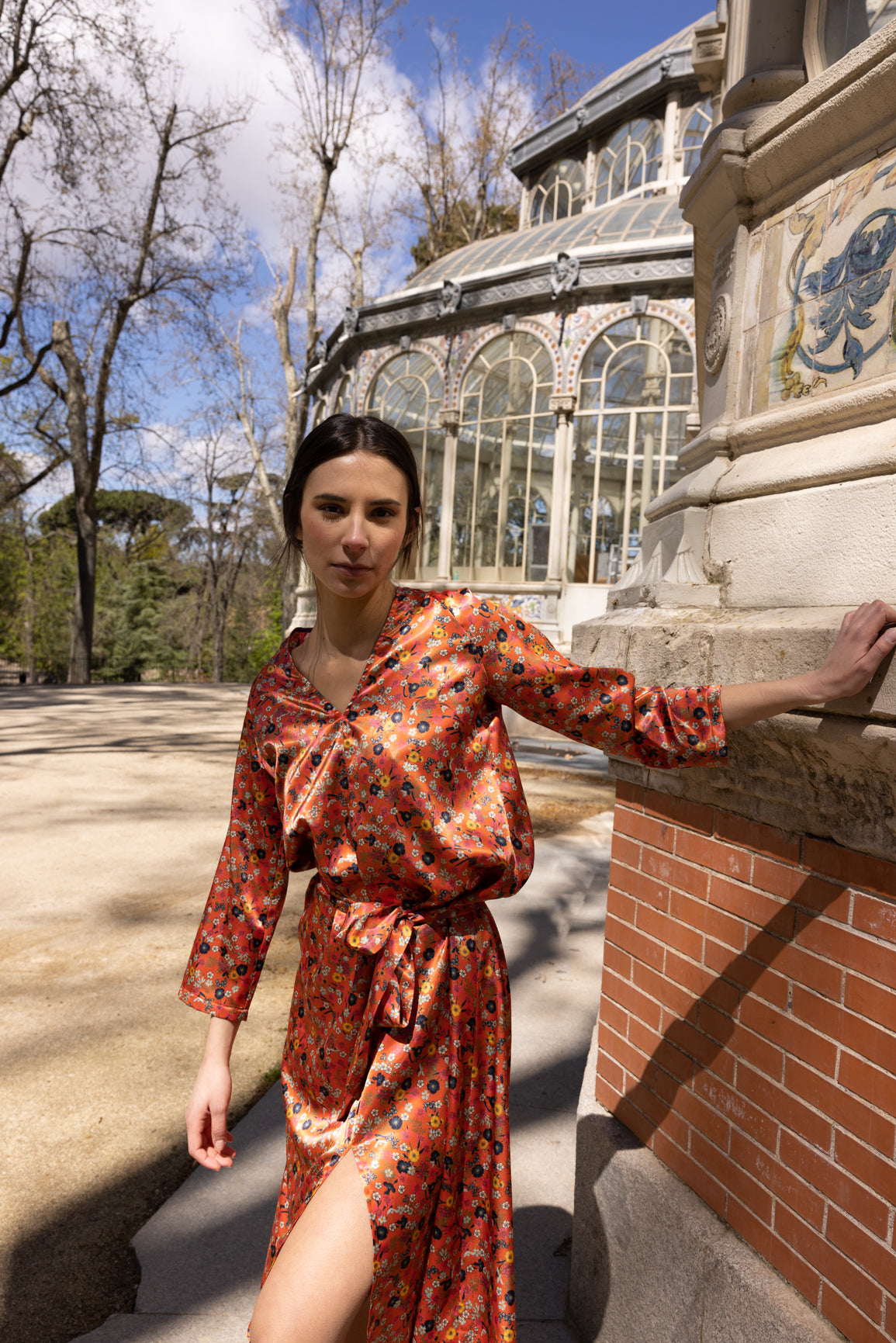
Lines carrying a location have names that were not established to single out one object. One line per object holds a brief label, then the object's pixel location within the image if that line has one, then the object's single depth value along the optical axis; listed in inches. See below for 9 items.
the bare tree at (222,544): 1191.6
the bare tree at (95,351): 791.7
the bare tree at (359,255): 1013.2
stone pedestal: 54.9
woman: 57.3
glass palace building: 534.0
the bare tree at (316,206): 807.1
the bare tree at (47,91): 631.8
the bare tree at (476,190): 1075.9
